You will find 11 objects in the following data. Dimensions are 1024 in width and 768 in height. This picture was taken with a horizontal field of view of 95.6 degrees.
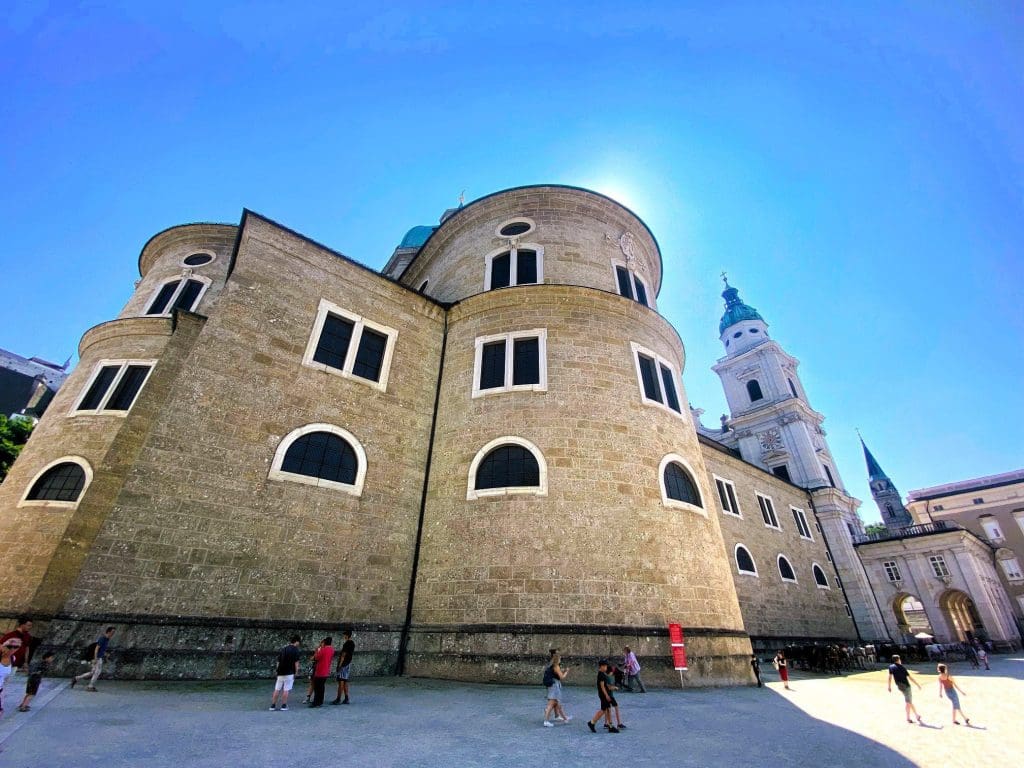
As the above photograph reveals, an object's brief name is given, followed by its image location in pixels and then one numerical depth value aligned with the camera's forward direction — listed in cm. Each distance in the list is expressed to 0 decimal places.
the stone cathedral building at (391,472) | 949
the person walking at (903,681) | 791
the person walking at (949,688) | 771
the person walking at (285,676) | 702
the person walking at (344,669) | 769
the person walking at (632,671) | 964
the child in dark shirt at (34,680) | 627
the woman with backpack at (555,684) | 673
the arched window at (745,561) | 2325
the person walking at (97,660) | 744
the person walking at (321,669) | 741
